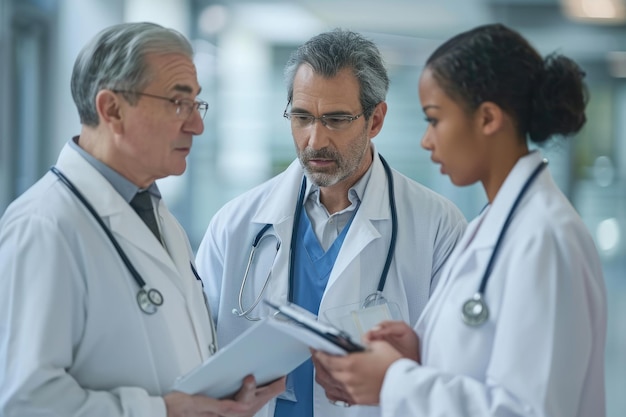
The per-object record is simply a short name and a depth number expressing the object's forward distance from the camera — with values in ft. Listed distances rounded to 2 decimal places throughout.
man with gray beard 9.78
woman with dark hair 8.17
